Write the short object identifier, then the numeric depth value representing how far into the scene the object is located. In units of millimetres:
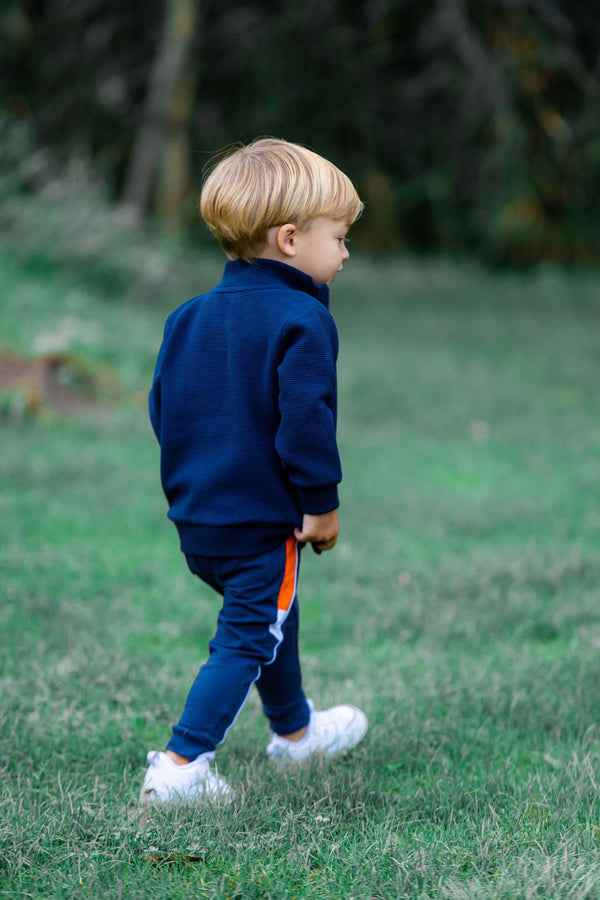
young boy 4605
